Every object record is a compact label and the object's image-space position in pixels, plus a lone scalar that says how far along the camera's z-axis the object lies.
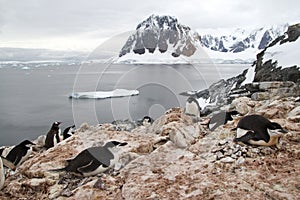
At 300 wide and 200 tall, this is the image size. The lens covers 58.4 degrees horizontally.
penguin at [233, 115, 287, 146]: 3.95
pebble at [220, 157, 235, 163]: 3.69
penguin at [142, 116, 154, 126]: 9.91
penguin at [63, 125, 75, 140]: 7.28
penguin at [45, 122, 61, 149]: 6.15
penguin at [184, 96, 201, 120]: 8.91
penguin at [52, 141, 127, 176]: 3.75
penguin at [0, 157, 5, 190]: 3.85
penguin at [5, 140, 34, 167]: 5.01
